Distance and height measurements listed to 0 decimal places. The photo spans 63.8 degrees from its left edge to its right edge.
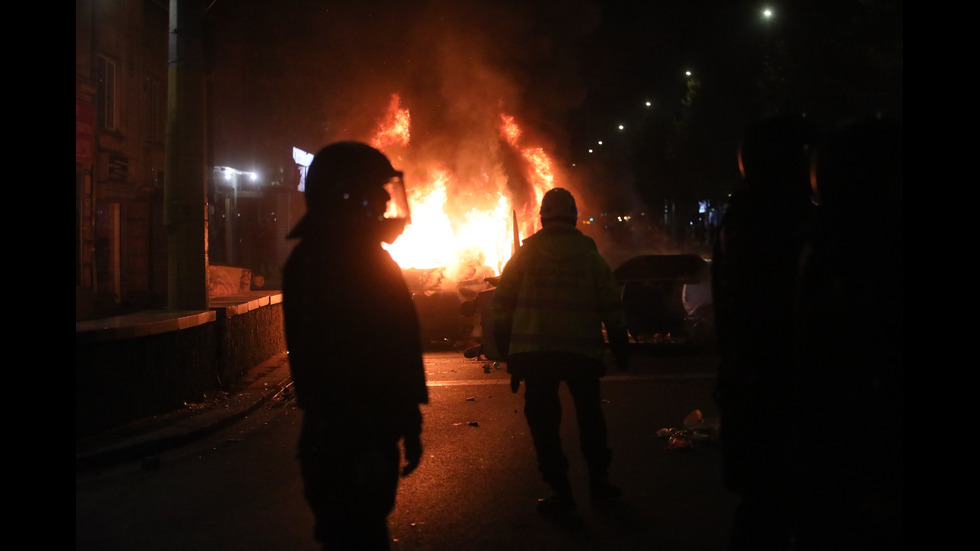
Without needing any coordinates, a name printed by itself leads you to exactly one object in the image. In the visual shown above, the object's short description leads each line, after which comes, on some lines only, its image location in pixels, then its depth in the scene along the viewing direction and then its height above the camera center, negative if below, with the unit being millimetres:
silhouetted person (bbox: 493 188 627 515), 4812 -363
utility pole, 8648 +1293
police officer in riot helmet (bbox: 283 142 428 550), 2709 -269
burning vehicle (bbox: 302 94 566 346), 22219 +2828
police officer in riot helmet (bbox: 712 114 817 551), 2832 -163
